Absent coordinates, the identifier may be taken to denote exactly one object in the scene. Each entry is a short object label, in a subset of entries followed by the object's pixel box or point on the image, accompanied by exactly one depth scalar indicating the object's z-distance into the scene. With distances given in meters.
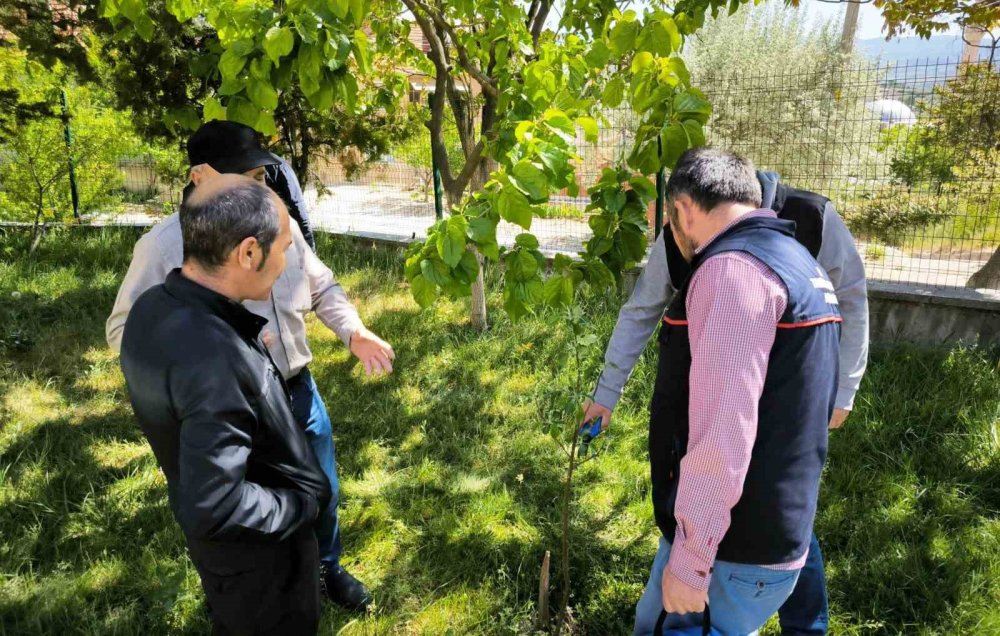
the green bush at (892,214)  5.87
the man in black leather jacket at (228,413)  1.49
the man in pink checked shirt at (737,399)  1.51
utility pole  11.30
